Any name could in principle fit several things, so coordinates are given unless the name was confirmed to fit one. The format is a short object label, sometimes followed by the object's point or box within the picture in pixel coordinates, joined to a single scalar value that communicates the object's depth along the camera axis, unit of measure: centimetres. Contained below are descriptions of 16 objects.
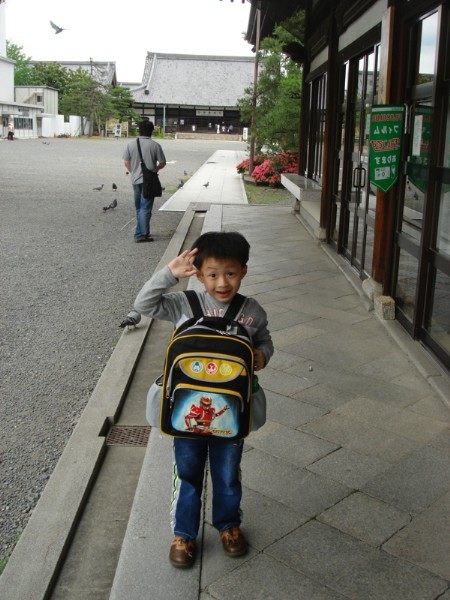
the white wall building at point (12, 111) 5225
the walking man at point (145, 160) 924
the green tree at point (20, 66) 6906
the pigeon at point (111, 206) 1244
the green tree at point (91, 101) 5716
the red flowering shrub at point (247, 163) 1992
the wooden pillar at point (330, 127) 862
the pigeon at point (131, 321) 544
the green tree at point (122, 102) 5759
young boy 241
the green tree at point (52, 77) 6619
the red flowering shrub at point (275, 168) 1642
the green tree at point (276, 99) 1549
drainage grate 368
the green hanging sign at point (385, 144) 503
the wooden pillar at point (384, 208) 530
